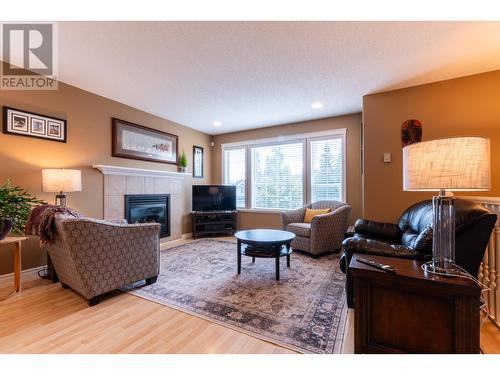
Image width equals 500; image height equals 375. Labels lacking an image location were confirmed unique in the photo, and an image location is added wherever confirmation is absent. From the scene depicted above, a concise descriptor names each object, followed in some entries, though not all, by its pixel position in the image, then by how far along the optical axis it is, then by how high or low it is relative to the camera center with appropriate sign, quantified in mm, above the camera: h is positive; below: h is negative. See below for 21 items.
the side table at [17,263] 2250 -744
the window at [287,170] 4371 +438
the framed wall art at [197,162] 5225 +689
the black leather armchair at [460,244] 1406 -397
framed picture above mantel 3643 +878
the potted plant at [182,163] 4723 +584
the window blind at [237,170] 5422 +484
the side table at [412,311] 1096 -669
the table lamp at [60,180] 2533 +130
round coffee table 2545 -651
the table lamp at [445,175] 1151 +72
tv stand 4833 -730
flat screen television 4852 -176
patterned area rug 1646 -1060
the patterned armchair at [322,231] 3367 -672
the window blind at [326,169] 4316 +410
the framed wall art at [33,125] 2535 +824
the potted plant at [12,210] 2129 -188
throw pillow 3844 -420
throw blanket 1974 -286
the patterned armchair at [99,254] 1888 -609
